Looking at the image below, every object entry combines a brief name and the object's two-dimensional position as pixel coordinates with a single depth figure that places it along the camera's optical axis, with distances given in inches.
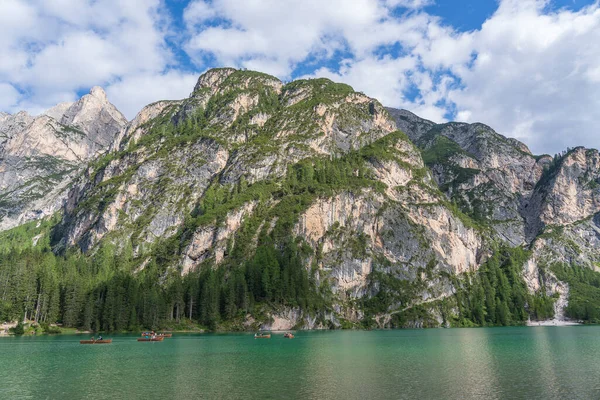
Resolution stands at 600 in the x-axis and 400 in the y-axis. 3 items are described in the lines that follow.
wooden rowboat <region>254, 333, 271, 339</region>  4796.3
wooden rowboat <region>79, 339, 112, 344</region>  3987.5
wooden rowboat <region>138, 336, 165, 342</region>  4370.1
